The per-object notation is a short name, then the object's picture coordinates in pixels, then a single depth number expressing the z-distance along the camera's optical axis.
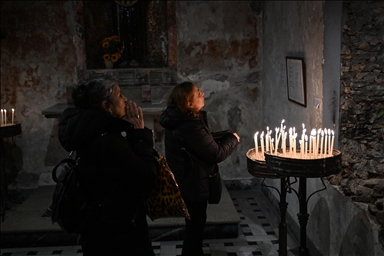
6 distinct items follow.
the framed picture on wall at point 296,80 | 4.86
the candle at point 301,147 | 3.35
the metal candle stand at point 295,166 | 3.10
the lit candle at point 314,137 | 3.26
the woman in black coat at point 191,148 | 3.68
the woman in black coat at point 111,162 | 2.48
